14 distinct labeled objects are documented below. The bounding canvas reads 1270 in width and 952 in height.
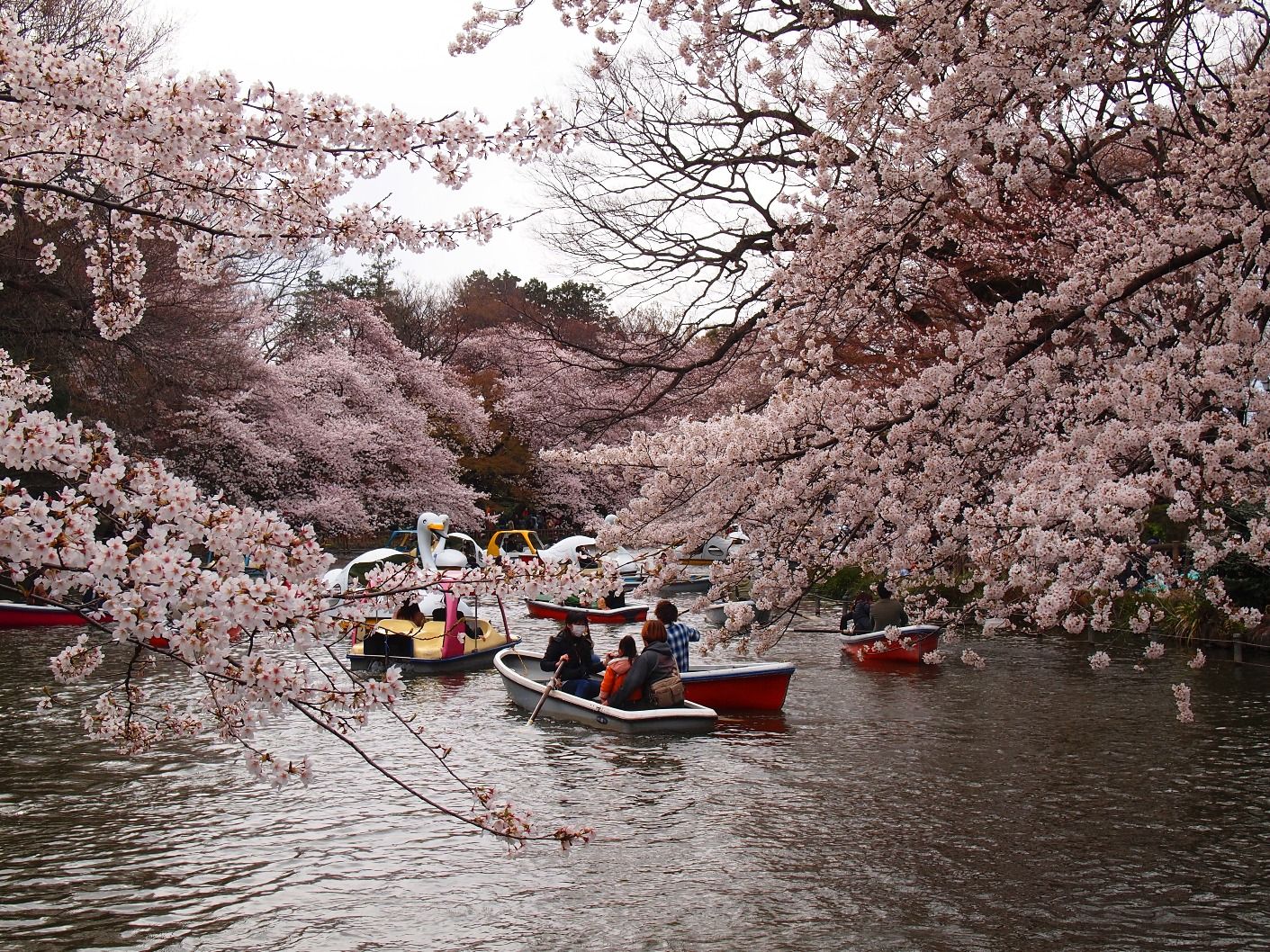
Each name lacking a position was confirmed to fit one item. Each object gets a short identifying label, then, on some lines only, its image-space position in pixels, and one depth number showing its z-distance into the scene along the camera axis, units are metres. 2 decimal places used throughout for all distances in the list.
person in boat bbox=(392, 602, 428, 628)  17.22
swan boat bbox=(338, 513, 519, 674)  17.78
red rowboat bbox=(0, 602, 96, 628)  22.98
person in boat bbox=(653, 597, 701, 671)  13.44
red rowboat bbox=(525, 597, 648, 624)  25.92
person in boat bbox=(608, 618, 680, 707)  13.17
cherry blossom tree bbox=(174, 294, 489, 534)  34.28
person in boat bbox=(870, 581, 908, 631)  19.64
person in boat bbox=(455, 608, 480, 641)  19.16
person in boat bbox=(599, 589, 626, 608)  26.69
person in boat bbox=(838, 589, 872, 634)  20.44
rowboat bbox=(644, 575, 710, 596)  34.47
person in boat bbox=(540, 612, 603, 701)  14.73
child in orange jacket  13.48
